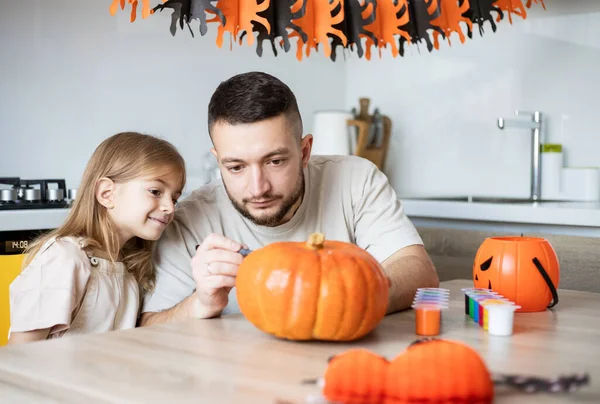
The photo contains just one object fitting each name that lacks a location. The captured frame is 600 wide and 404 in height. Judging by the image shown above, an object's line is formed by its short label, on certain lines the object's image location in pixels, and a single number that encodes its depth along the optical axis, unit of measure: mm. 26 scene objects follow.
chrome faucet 3234
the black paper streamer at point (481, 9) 1389
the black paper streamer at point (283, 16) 1196
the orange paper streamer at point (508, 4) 1371
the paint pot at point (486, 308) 1199
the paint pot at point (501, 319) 1167
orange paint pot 1182
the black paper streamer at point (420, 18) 1377
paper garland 1174
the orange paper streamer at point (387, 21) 1334
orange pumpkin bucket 1387
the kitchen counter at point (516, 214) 2576
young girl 1532
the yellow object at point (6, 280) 1795
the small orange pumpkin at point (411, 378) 765
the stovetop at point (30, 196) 2191
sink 3297
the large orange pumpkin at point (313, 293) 1081
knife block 3570
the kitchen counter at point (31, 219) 2078
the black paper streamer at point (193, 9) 1156
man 1422
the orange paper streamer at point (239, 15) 1167
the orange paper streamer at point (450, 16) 1389
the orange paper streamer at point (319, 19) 1229
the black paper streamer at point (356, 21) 1319
